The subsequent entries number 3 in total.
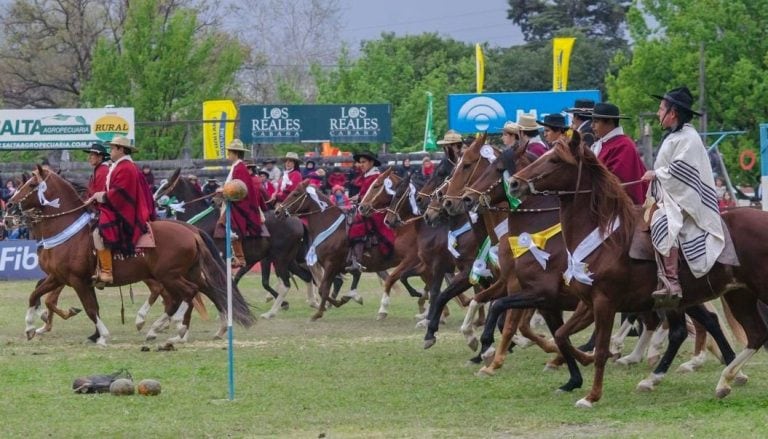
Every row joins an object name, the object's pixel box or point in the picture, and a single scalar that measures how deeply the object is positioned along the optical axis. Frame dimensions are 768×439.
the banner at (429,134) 45.34
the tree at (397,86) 57.94
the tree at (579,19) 87.19
